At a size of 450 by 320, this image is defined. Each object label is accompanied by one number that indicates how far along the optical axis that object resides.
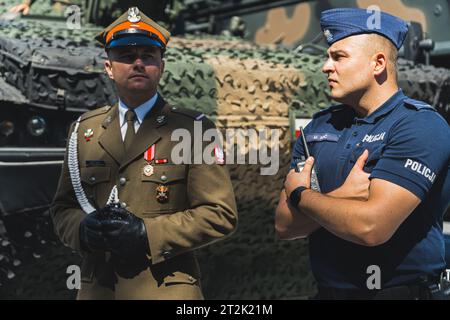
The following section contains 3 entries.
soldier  2.32
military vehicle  3.90
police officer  2.01
